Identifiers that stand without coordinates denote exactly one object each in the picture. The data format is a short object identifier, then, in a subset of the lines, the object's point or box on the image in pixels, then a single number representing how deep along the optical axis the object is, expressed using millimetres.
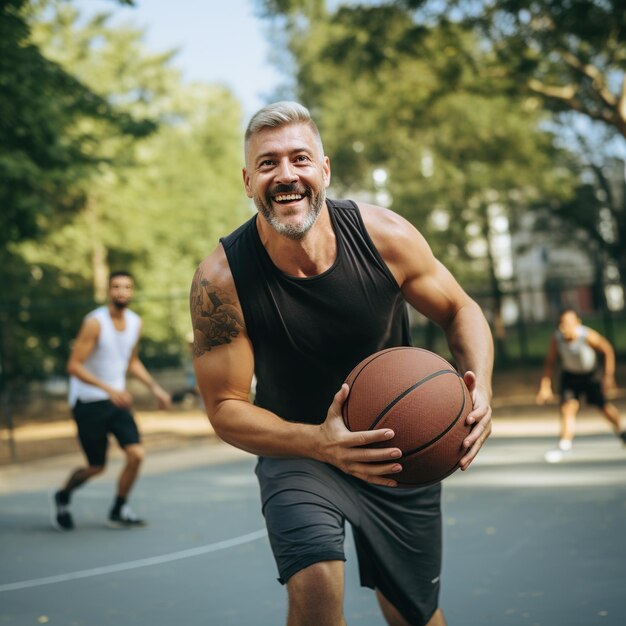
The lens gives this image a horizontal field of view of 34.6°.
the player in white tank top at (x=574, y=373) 11930
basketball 3285
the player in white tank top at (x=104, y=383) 8781
